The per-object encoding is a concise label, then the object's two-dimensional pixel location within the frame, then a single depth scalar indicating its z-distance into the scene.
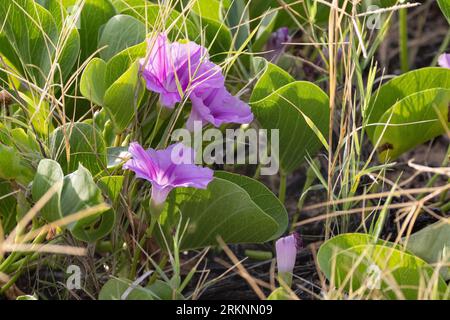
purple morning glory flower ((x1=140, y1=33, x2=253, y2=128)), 0.85
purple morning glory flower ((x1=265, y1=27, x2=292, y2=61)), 1.01
